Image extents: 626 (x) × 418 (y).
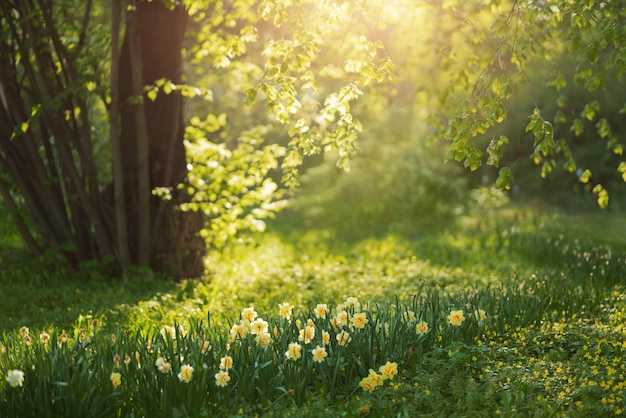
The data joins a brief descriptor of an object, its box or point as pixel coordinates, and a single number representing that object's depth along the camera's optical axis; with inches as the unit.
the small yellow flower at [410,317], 184.9
